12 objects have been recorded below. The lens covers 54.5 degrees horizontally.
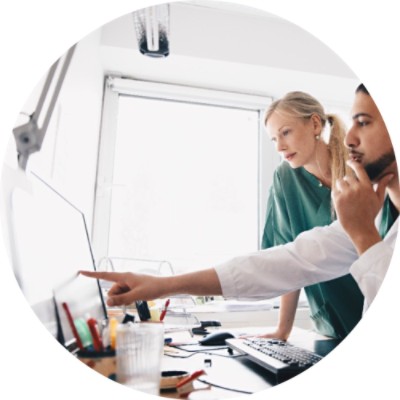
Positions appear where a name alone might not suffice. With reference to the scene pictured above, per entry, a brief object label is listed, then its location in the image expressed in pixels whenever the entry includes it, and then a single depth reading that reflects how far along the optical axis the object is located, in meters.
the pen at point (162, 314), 0.97
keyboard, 0.68
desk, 0.67
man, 0.81
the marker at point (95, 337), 0.65
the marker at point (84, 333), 0.64
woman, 1.04
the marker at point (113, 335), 0.63
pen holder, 0.64
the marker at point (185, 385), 0.63
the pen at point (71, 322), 0.62
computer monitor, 0.57
